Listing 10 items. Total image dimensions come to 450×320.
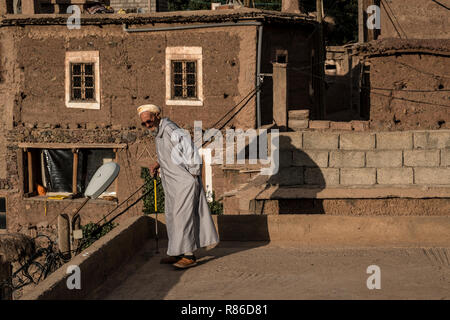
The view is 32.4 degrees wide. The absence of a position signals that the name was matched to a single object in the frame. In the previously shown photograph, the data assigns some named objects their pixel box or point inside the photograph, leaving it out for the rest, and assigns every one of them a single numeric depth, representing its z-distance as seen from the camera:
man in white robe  6.48
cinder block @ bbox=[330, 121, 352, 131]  16.53
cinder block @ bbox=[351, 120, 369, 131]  16.44
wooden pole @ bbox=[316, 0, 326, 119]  23.86
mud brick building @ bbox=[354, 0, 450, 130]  16.66
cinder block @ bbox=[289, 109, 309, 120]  16.64
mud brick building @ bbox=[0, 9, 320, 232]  19.89
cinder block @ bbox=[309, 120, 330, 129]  16.38
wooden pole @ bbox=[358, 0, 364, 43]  26.84
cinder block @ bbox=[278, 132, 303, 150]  11.25
